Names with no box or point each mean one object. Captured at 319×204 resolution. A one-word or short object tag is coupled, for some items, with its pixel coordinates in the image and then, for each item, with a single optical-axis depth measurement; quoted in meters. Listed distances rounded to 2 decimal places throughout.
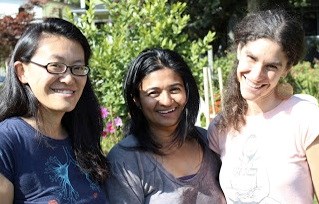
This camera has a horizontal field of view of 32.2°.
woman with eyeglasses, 2.21
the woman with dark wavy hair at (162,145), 2.67
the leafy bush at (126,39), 6.41
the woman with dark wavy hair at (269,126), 2.54
